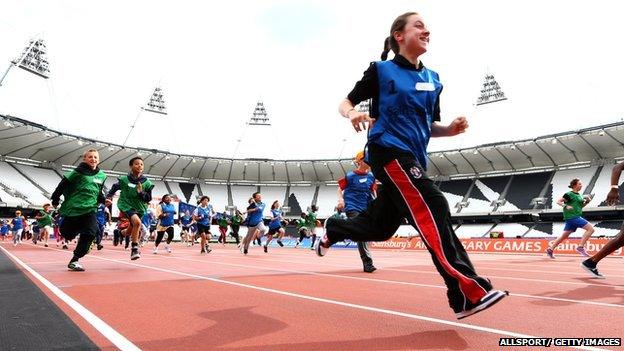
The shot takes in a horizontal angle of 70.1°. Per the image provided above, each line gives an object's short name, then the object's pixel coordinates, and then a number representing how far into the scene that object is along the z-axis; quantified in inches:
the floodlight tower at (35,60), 1790.1
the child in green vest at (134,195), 328.5
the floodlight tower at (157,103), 2179.6
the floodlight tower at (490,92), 1888.5
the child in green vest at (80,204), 284.8
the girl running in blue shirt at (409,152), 105.9
